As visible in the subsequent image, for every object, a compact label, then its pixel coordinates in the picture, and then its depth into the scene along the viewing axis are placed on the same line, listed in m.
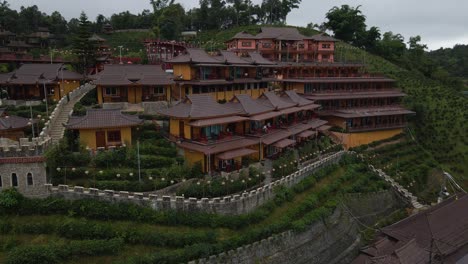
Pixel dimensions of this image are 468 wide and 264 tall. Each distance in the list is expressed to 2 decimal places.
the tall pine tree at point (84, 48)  43.16
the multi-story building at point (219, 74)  39.22
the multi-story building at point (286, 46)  62.28
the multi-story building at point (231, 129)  29.89
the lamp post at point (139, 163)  26.52
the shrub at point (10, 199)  22.86
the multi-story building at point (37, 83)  38.97
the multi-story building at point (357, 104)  45.94
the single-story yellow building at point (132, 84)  37.03
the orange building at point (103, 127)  28.72
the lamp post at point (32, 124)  28.40
